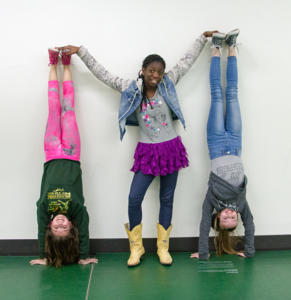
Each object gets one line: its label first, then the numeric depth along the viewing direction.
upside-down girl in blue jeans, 2.51
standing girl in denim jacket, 2.41
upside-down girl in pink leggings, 2.39
